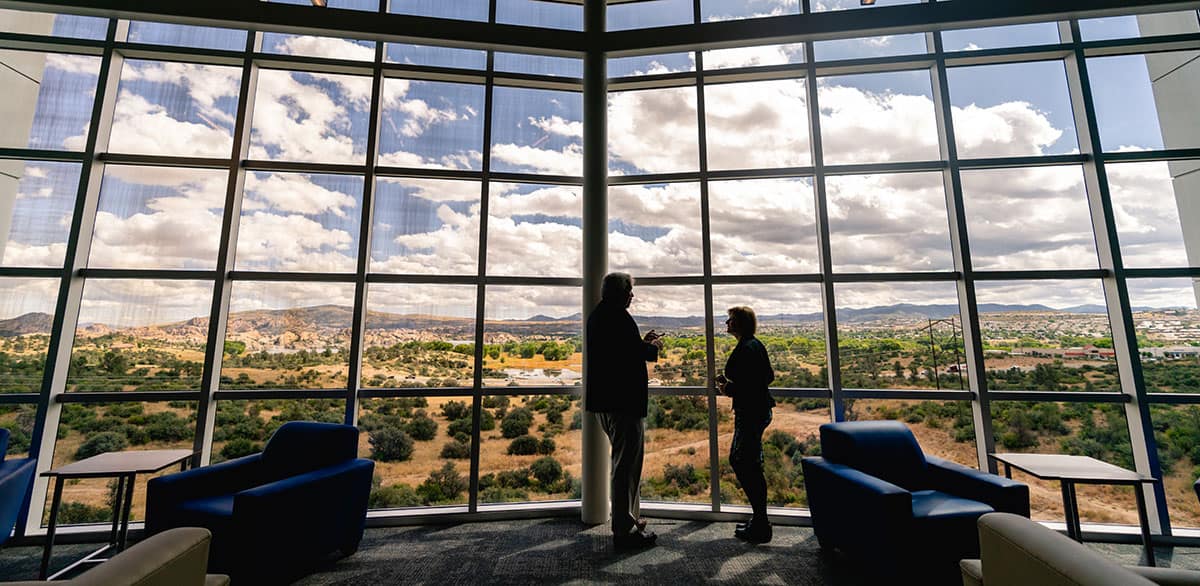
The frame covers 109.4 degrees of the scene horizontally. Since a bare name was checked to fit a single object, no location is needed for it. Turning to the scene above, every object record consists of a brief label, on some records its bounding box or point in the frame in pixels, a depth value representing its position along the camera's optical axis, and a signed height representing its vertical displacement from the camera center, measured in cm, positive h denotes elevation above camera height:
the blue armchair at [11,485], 250 -79
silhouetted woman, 284 -45
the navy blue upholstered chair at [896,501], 214 -85
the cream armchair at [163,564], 99 -55
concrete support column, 326 +118
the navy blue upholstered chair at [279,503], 214 -84
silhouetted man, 277 -27
